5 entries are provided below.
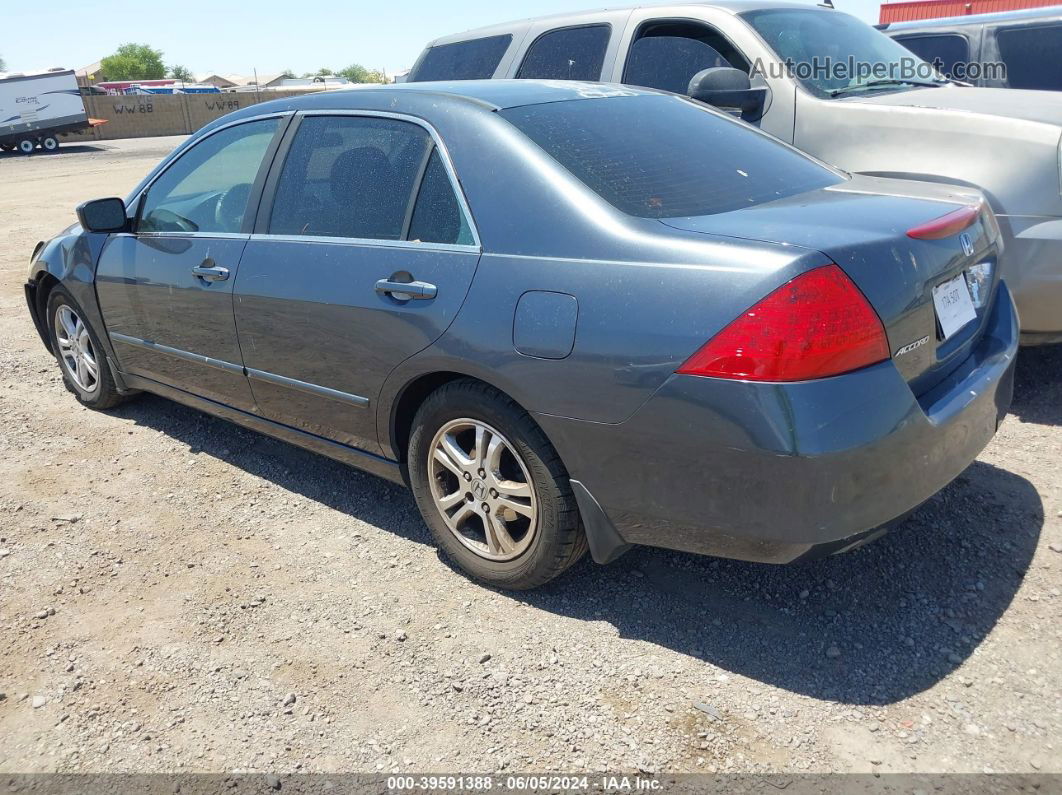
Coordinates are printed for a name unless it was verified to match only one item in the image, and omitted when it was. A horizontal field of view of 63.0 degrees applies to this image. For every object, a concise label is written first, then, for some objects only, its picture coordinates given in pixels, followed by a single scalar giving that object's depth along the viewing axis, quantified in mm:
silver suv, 3885
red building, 17136
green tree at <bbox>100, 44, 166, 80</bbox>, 105188
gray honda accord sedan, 2246
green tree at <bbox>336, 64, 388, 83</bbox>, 130475
